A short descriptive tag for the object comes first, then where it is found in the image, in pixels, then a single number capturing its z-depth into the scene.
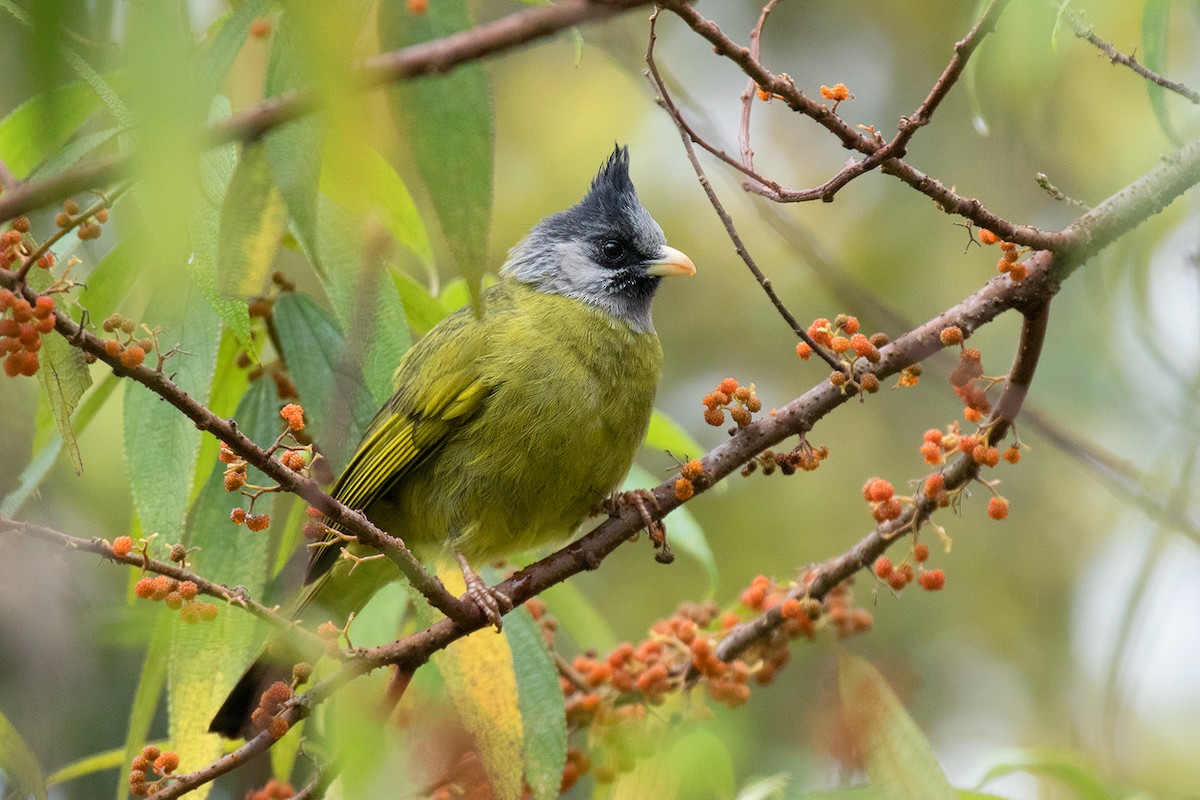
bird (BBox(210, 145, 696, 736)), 6.34
